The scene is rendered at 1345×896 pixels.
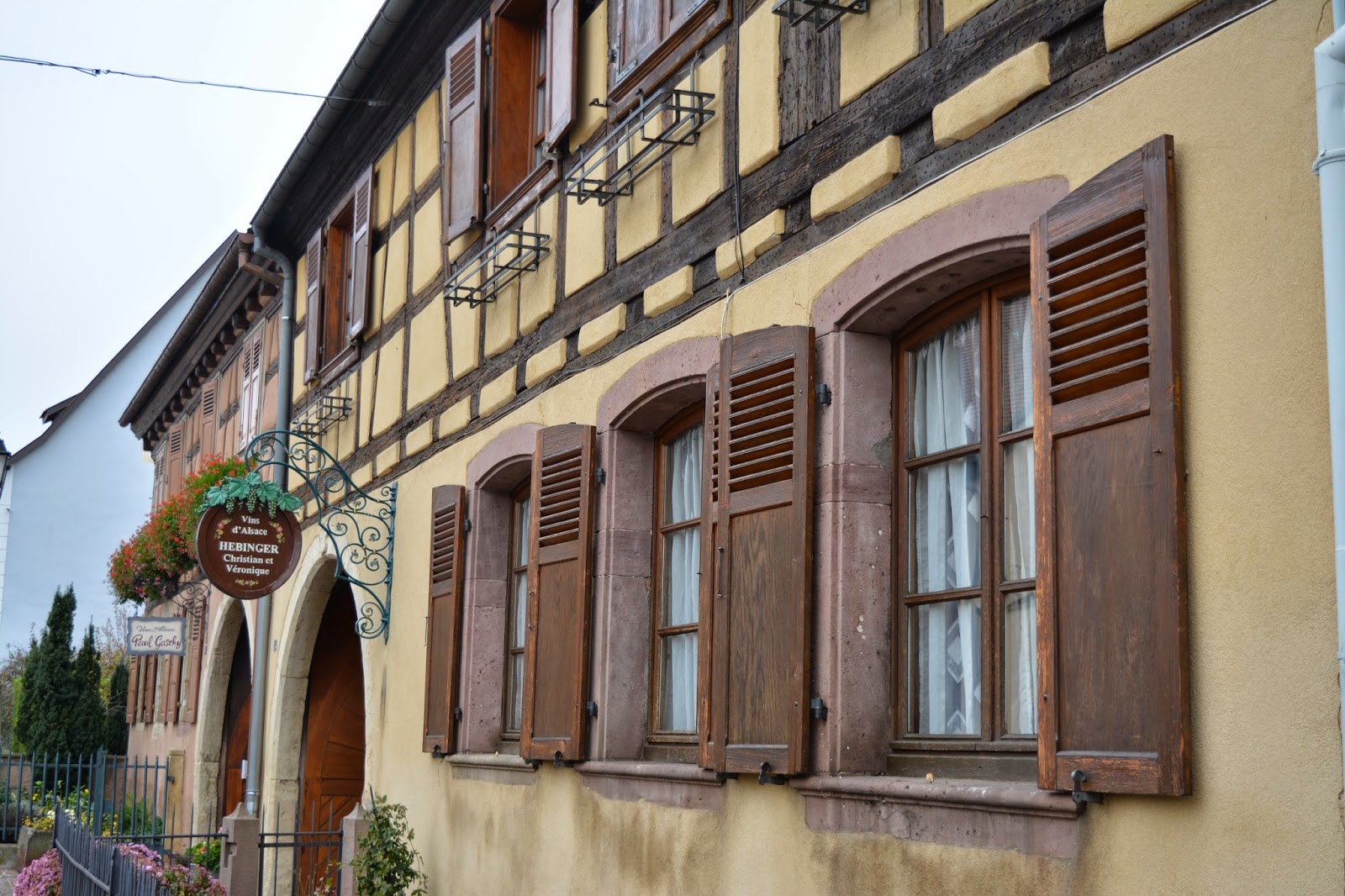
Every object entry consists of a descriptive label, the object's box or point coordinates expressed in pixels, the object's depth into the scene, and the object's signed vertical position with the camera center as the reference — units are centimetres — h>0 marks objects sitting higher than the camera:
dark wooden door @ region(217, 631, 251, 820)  1738 -34
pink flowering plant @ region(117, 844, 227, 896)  848 -99
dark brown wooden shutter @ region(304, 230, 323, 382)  1277 +310
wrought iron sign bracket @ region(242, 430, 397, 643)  1027 +101
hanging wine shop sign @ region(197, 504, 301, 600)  981 +90
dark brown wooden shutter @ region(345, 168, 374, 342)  1145 +312
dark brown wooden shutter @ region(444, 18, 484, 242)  914 +327
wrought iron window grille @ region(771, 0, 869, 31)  547 +237
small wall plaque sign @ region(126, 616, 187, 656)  1839 +66
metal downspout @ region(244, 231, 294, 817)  1323 +197
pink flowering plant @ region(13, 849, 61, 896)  1115 -132
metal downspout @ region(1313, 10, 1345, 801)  333 +102
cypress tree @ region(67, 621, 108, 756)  2475 -26
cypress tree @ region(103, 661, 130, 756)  2578 -38
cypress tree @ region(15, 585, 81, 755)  2445 +2
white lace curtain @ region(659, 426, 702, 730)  671 +53
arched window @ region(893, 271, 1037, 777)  477 +55
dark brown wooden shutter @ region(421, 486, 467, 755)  881 +48
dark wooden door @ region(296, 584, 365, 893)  1313 -27
